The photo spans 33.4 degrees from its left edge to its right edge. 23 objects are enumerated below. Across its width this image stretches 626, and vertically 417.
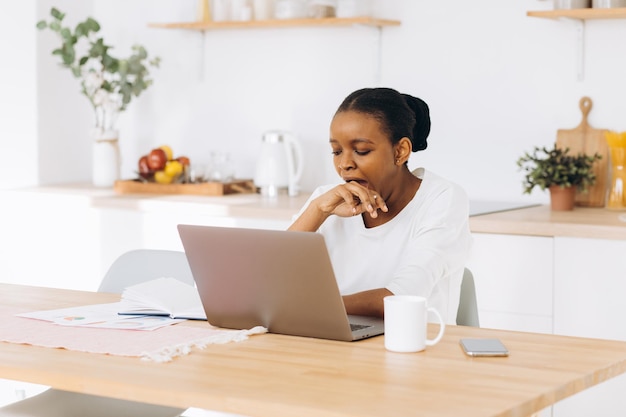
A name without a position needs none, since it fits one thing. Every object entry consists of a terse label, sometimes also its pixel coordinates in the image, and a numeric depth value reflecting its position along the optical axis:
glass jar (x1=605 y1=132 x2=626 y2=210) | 3.41
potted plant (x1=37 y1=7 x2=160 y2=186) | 4.13
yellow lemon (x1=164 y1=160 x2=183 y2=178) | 4.09
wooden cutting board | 3.51
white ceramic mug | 1.68
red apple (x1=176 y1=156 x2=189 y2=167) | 4.13
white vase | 4.31
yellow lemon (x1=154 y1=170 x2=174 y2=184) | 4.09
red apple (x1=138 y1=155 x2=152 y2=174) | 4.11
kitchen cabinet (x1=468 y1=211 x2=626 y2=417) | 2.97
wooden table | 1.38
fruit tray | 3.95
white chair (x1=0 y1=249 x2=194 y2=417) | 2.23
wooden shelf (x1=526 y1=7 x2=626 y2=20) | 3.30
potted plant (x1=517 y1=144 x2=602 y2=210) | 3.39
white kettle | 3.92
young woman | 2.19
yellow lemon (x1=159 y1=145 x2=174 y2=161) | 4.19
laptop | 1.74
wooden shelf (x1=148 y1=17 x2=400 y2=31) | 3.76
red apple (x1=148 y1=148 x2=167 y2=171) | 4.09
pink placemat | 1.70
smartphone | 1.66
